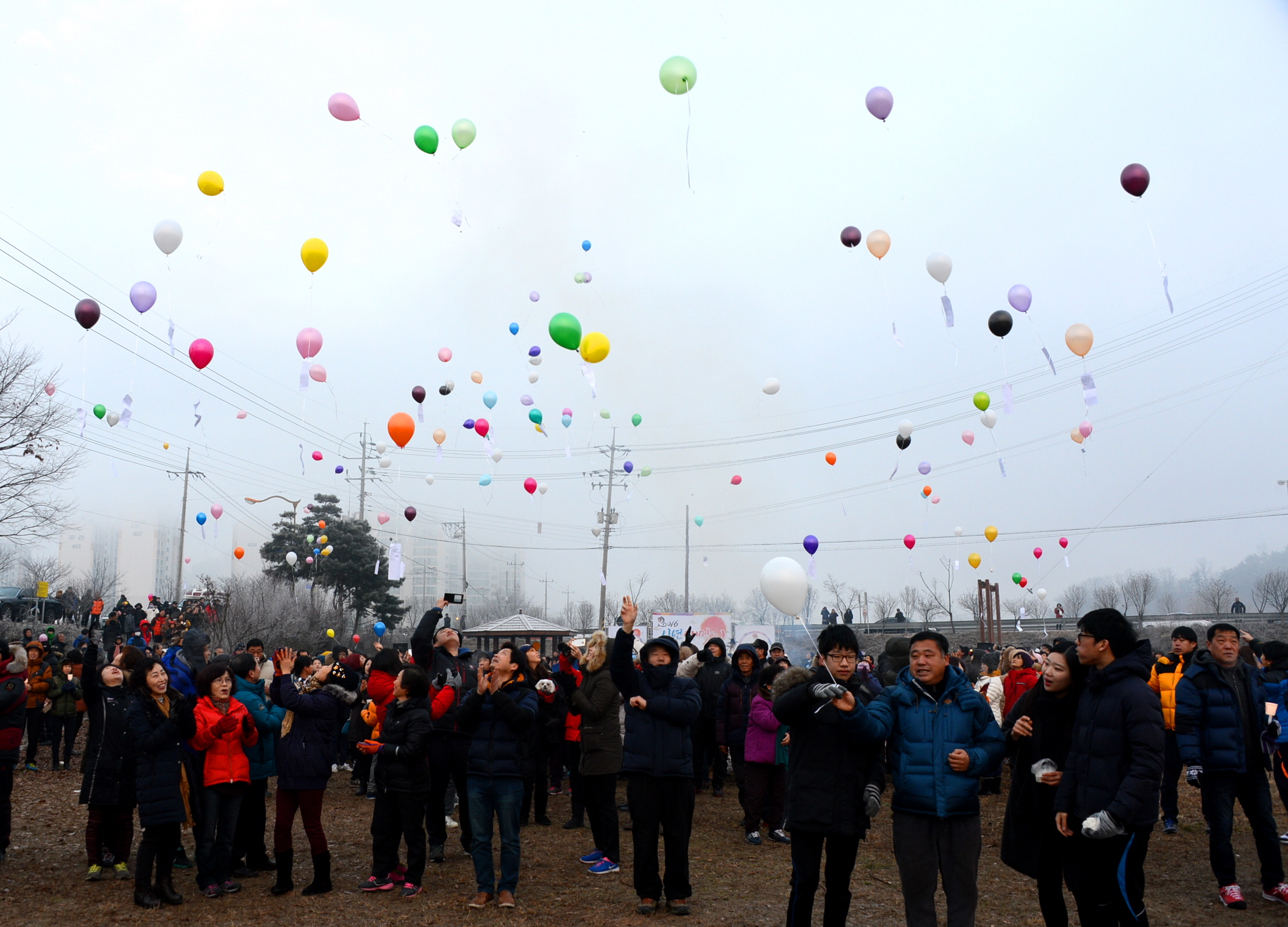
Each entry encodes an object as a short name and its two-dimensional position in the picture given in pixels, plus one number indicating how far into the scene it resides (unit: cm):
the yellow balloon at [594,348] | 1191
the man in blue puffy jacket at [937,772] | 441
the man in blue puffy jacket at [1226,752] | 626
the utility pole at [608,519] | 4091
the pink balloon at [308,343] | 1387
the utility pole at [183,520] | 4121
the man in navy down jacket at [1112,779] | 404
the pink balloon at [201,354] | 1251
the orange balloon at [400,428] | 1429
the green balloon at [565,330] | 1146
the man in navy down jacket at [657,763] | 608
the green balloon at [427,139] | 1210
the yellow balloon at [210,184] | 1168
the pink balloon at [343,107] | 1141
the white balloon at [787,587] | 1088
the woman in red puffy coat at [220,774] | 637
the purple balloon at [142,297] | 1209
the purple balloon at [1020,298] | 1420
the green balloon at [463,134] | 1240
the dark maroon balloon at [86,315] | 1227
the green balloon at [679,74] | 1090
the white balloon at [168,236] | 1205
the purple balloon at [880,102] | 1205
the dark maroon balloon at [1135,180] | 1159
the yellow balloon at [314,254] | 1208
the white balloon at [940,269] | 1419
